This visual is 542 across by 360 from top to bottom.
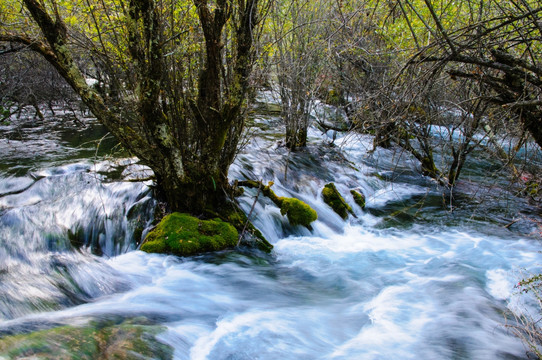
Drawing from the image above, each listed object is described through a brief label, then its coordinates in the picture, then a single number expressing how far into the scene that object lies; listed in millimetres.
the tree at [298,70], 8383
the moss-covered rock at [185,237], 5207
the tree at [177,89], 4355
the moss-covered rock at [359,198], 8438
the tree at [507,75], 2971
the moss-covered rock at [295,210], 6656
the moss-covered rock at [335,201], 7840
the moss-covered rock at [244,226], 5715
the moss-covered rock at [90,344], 2877
